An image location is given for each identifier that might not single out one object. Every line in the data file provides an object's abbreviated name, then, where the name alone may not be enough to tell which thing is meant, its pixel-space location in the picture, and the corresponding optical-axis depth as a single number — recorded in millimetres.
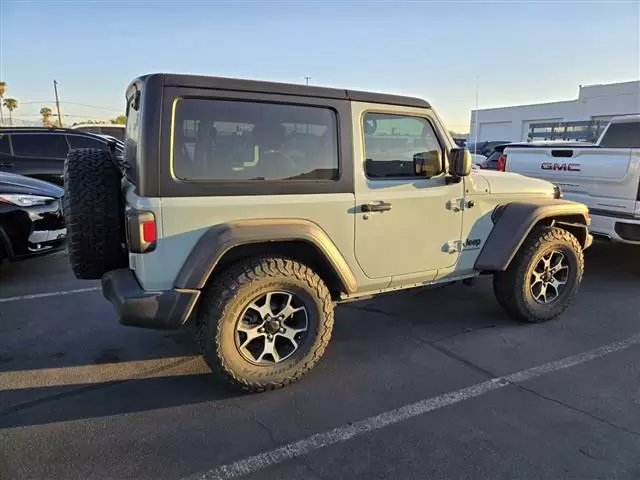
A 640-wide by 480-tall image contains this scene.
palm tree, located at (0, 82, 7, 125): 58750
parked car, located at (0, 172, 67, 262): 5098
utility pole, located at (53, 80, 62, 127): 47916
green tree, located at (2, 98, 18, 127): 63250
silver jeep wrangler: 2848
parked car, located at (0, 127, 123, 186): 8086
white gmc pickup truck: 5434
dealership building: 35219
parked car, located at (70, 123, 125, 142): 14941
